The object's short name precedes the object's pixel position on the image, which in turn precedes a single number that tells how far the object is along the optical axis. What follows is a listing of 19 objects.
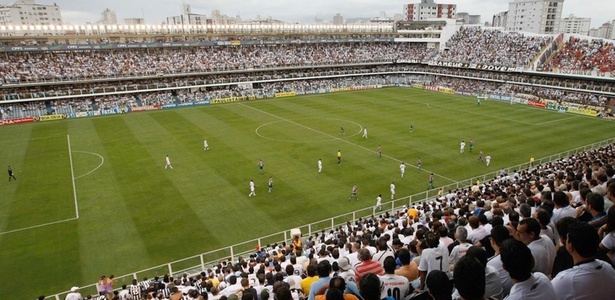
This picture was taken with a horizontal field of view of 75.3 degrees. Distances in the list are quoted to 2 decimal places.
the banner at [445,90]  65.94
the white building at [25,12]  164.75
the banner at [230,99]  60.56
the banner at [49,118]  50.47
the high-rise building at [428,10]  170.07
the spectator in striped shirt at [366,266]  7.17
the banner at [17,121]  48.28
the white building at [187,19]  192.10
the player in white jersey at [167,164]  31.14
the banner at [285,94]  65.50
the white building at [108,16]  187.12
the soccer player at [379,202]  22.51
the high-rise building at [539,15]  132.88
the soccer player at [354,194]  25.03
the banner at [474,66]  61.39
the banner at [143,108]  55.28
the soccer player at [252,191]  25.36
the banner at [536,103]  52.91
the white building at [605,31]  158.88
